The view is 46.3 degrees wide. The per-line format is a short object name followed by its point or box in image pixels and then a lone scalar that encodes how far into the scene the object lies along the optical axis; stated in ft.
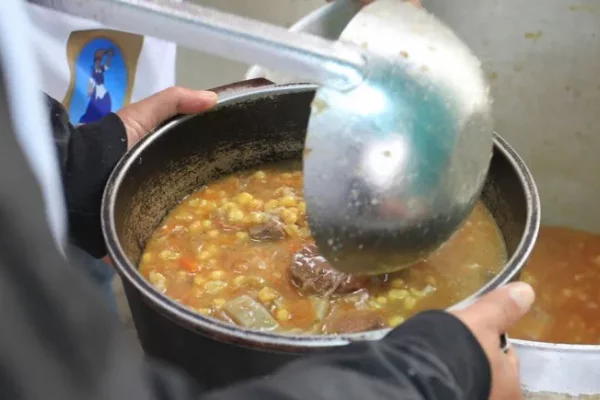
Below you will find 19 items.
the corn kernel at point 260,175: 3.34
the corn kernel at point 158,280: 2.77
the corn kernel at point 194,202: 3.19
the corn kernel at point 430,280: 2.71
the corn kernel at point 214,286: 2.74
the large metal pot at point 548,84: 3.82
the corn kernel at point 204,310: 2.64
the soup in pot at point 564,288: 3.52
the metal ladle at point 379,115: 1.72
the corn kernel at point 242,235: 3.00
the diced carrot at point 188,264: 2.87
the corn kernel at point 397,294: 2.63
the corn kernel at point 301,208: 3.11
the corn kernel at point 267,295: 2.66
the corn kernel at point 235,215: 3.09
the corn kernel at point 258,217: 3.06
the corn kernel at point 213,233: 3.02
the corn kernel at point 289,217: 3.04
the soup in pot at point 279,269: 2.60
